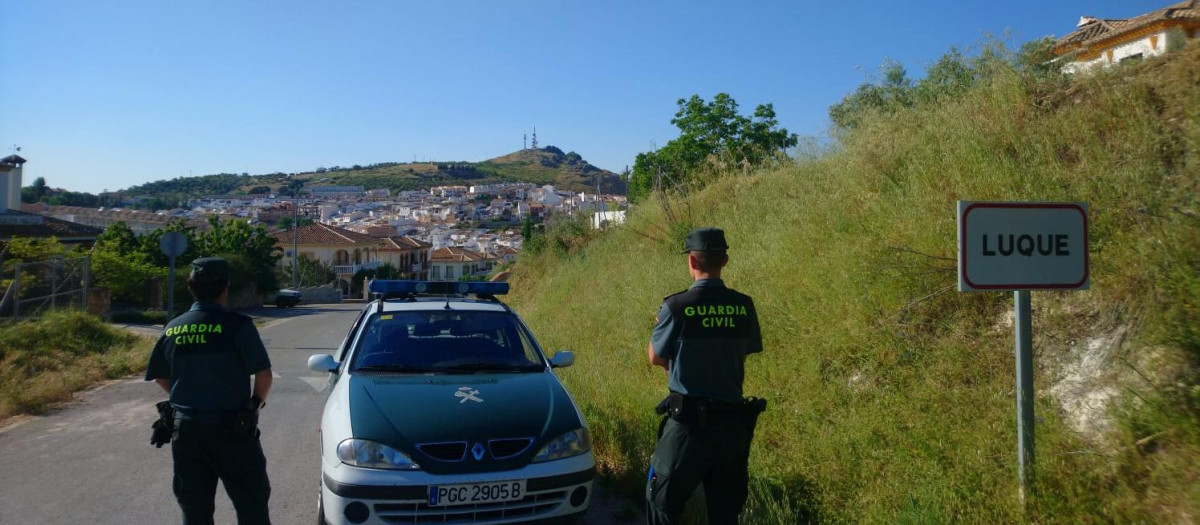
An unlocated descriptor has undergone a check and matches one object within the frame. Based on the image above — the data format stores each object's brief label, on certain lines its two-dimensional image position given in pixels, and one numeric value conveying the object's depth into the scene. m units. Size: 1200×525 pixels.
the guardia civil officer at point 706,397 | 3.53
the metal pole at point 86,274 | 17.31
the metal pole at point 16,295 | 14.20
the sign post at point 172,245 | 13.85
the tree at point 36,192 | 122.00
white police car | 4.10
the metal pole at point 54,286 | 15.71
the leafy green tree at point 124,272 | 28.34
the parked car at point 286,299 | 41.28
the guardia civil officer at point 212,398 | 3.83
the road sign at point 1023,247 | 3.46
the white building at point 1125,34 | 10.76
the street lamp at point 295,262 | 52.03
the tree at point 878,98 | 10.62
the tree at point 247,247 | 43.06
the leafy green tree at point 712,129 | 31.38
